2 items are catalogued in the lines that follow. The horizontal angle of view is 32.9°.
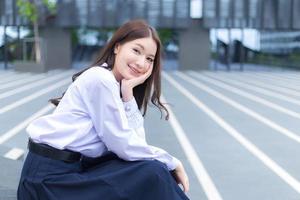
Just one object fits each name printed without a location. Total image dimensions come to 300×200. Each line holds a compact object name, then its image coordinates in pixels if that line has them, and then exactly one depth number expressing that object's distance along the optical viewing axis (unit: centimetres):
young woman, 222
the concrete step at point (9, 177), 368
